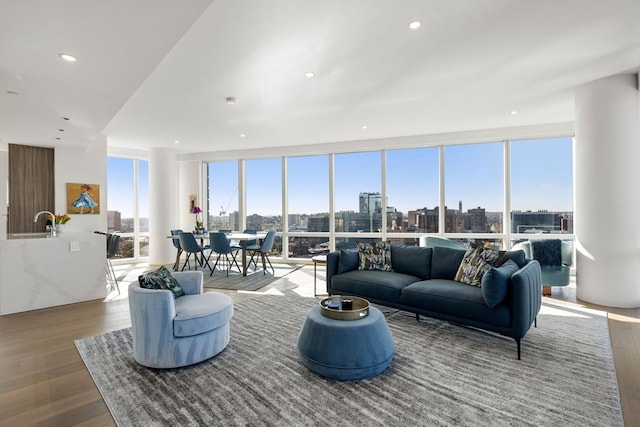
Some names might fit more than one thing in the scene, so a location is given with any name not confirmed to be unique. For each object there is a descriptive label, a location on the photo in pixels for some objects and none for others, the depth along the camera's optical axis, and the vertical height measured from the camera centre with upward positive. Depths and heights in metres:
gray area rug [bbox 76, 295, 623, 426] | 1.95 -1.24
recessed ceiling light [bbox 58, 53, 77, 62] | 2.43 +1.25
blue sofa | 2.73 -0.77
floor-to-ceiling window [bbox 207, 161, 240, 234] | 8.48 +0.52
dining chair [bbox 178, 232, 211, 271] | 6.30 -0.56
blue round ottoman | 2.31 -1.01
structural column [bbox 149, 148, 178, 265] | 7.73 +0.29
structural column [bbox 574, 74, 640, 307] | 4.02 +0.31
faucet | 4.70 -0.16
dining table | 6.18 -0.45
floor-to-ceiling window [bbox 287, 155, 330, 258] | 7.77 +0.27
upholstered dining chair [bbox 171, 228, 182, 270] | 6.76 -0.58
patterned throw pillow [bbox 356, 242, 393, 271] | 4.17 -0.57
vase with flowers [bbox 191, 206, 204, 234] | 7.03 -0.25
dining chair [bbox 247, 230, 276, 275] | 6.43 -0.66
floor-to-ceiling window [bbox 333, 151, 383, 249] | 7.32 +0.47
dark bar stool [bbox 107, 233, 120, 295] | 5.11 -0.47
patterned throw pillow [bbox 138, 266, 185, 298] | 2.78 -0.60
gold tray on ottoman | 2.53 -0.80
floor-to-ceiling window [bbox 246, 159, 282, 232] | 8.16 +0.55
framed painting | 5.79 +0.34
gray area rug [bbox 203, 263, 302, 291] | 5.40 -1.21
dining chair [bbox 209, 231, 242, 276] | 6.06 -0.54
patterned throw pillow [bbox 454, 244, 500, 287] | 3.30 -0.54
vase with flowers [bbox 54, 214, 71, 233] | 5.02 -0.06
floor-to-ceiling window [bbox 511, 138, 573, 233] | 5.92 +0.52
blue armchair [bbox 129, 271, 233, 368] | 2.48 -0.92
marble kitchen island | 4.08 -0.74
